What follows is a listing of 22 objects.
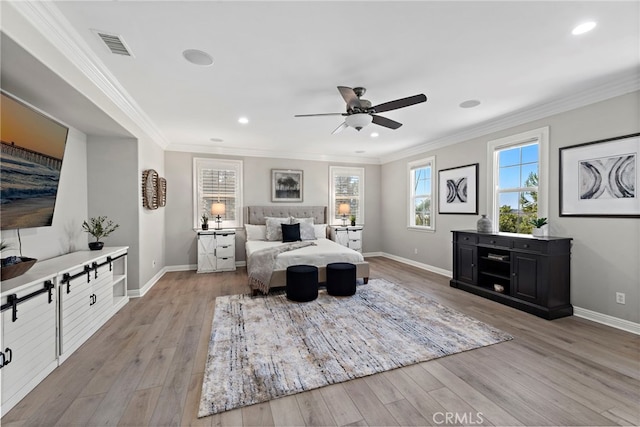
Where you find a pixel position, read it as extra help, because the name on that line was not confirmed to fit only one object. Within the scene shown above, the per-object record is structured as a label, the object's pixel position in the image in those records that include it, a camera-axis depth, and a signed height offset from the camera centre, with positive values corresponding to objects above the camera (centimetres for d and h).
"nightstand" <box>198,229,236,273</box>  560 -80
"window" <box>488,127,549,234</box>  378 +49
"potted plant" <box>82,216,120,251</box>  349 -22
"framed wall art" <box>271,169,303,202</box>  649 +65
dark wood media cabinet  331 -81
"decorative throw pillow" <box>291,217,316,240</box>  579 -38
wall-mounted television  219 +45
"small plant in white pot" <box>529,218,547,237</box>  360 -19
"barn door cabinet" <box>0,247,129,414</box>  185 -87
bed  427 -65
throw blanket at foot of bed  413 -87
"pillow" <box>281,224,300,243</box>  557 -43
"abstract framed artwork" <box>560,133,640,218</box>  294 +40
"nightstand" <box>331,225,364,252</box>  662 -58
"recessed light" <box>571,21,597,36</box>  208 +144
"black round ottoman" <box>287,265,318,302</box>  387 -104
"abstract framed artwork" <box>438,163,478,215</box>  478 +42
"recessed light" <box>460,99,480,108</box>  355 +145
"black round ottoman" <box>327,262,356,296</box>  409 -104
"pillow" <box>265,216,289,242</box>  570 -37
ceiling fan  278 +115
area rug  210 -130
